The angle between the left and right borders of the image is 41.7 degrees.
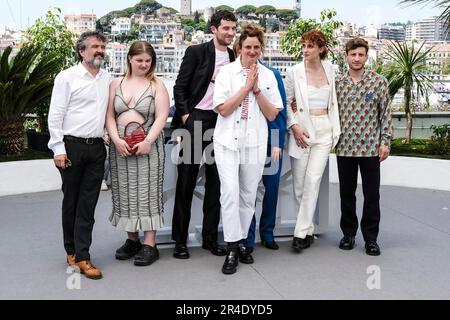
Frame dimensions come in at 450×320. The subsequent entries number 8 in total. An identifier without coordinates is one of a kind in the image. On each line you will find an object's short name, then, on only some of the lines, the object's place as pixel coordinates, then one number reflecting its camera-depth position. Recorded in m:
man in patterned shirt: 4.09
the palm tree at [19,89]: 7.82
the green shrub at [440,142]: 9.23
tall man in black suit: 4.00
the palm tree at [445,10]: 8.22
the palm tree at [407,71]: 10.30
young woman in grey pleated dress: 3.81
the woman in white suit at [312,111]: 4.08
